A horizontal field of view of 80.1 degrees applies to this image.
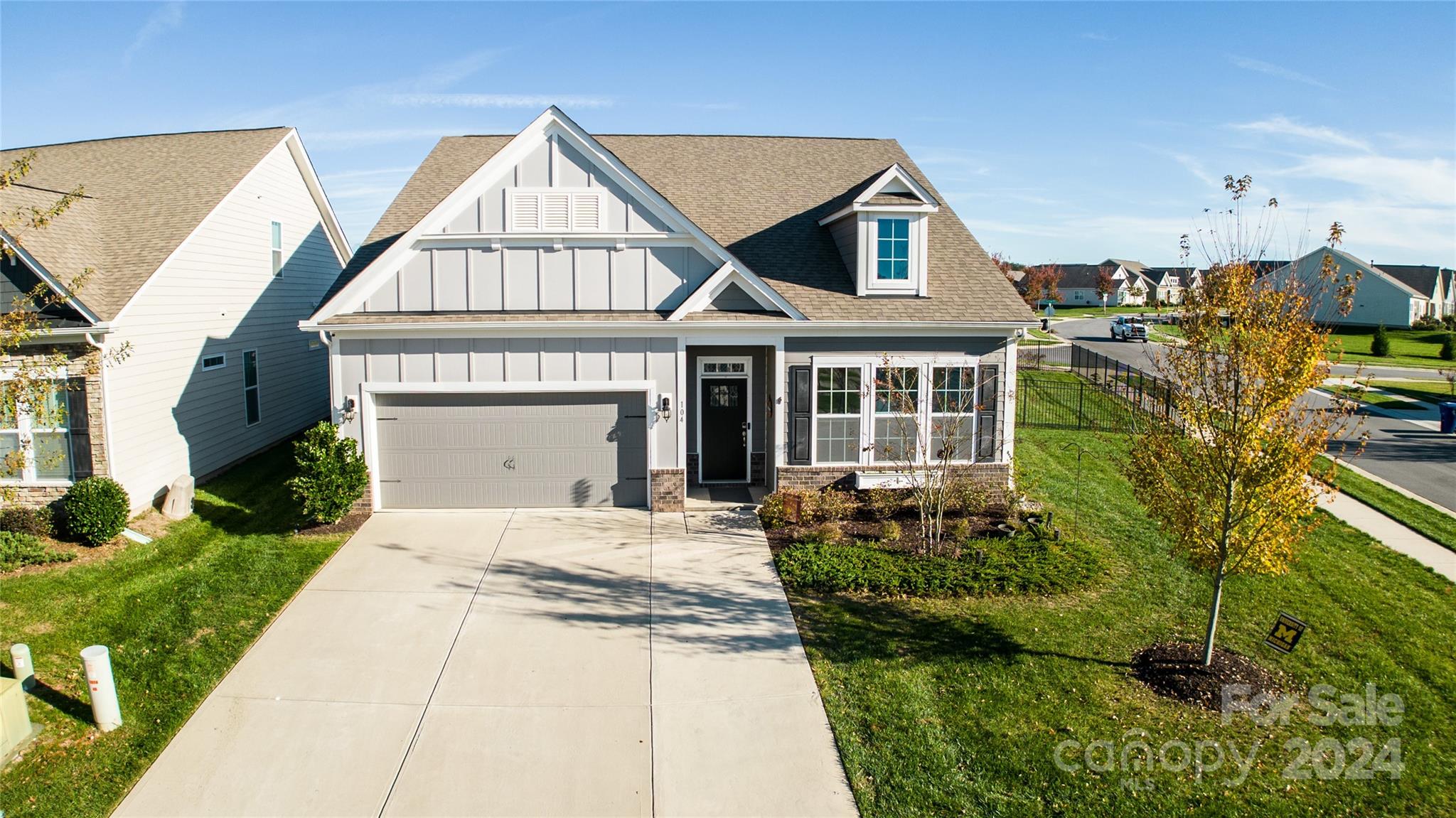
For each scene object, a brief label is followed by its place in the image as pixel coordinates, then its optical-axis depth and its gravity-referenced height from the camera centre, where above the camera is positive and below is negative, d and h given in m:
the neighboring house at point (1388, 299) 57.31 +1.25
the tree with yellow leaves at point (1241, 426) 8.11 -1.05
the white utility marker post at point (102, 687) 7.93 -3.36
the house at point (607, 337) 14.23 -0.30
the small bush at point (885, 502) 14.41 -3.08
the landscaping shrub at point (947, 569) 11.21 -3.37
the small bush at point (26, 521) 12.94 -3.01
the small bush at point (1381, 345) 42.41 -1.33
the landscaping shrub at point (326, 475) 13.25 -2.42
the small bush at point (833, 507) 14.02 -3.06
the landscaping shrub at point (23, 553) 11.85 -3.22
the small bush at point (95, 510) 12.52 -2.77
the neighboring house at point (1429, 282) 59.59 +2.54
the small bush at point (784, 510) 13.87 -3.06
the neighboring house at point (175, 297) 13.28 +0.41
